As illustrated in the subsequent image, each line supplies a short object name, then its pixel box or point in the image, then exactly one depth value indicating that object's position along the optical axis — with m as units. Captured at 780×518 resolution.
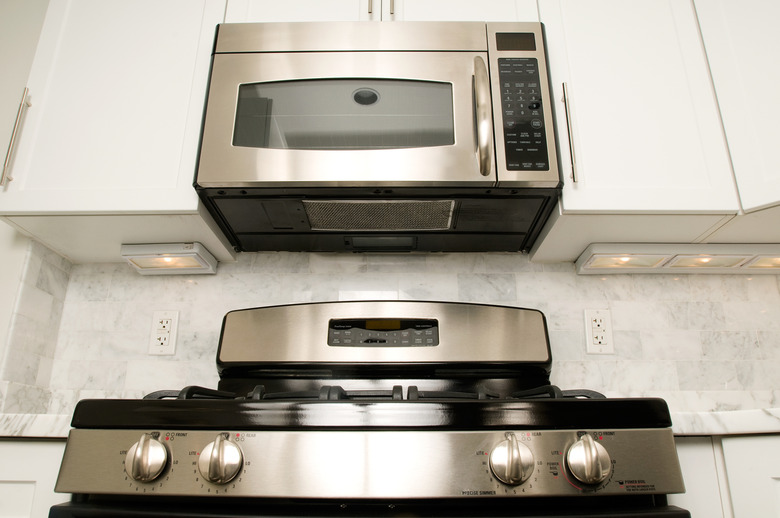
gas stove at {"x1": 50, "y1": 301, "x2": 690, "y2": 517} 0.71
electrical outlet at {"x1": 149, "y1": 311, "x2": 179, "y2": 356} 1.46
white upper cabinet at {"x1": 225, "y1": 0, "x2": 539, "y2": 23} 1.39
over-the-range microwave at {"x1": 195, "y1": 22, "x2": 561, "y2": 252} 1.18
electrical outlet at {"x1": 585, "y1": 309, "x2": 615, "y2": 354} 1.44
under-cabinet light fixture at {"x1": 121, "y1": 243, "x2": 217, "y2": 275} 1.40
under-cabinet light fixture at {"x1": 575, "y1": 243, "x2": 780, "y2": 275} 1.37
